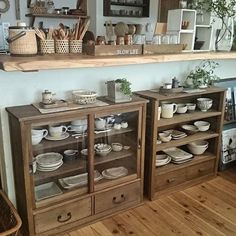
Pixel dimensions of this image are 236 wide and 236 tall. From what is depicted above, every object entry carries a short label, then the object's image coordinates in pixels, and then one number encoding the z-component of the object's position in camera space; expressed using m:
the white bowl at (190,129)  2.50
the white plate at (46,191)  1.84
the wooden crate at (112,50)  1.81
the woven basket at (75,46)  1.84
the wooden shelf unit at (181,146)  2.16
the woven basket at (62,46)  1.80
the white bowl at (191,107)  2.46
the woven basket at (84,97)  1.85
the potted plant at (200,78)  2.40
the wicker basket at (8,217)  1.58
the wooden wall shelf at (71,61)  1.44
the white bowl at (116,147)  2.12
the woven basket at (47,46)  1.76
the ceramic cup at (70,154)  1.94
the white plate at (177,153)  2.46
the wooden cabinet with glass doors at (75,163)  1.72
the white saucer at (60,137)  1.83
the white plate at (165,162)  2.33
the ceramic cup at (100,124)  1.93
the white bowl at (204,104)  2.46
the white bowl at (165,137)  2.32
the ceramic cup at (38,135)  1.73
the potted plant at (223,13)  2.29
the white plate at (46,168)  1.83
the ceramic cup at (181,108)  2.40
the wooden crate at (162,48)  2.01
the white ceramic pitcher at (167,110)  2.27
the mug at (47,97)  1.77
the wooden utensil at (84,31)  1.86
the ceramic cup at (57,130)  1.81
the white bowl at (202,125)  2.52
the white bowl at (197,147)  2.54
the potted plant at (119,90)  1.93
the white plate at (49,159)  1.83
